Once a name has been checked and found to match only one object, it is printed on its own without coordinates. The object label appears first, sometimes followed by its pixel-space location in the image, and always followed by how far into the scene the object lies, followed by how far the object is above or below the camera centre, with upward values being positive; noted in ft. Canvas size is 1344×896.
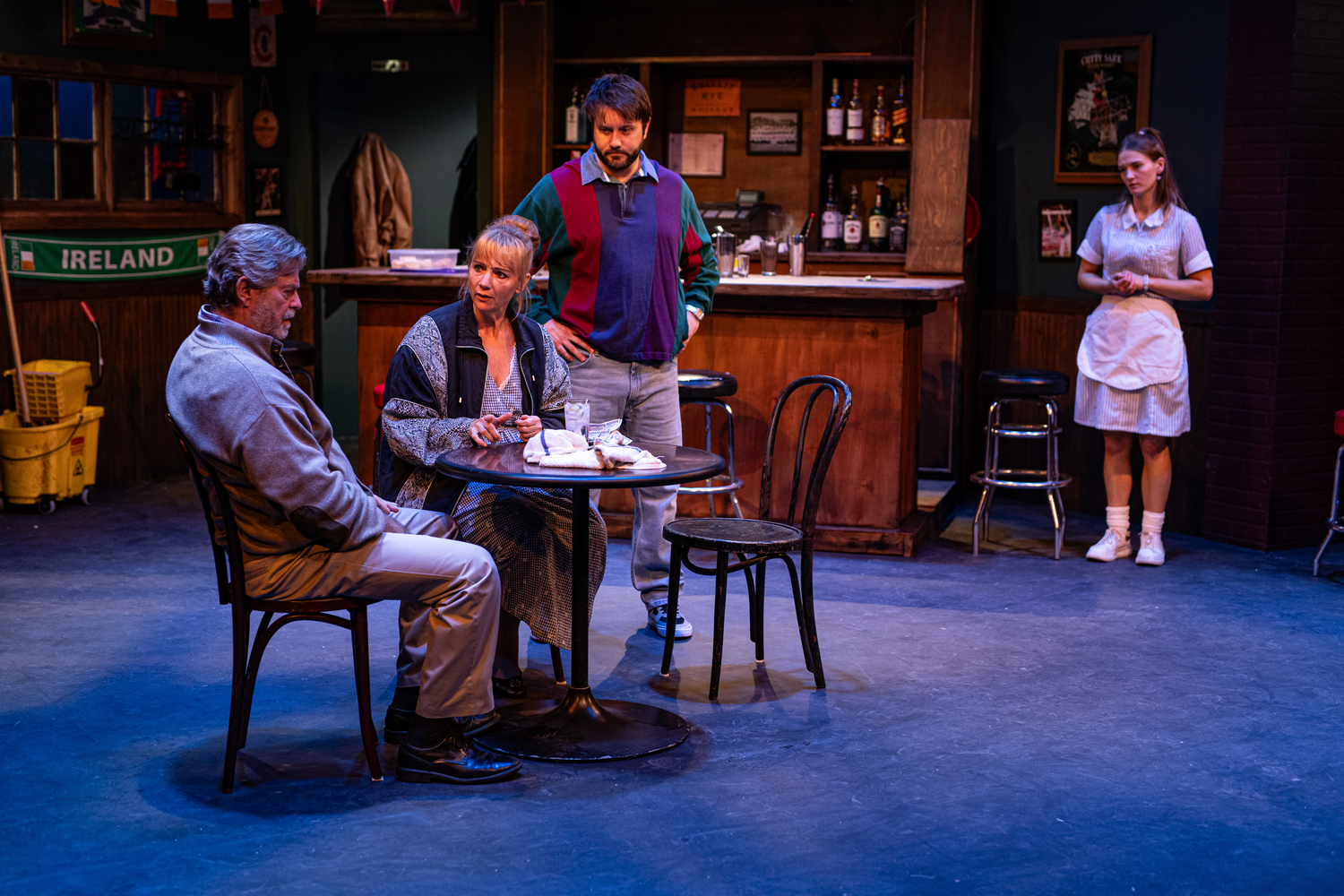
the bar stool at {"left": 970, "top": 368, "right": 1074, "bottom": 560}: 18.48 -2.00
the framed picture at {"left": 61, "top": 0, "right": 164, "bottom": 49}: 21.80 +3.83
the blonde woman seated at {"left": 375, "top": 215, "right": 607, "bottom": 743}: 11.46 -1.25
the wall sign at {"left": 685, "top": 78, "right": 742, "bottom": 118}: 25.22 +3.24
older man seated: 9.48 -1.76
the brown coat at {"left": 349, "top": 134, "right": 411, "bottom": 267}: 26.27 +1.25
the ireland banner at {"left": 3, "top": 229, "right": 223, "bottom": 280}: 21.42 +0.09
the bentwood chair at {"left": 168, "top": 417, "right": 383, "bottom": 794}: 9.84 -2.55
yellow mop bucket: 20.15 -2.94
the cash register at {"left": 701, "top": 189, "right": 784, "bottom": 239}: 24.47 +1.06
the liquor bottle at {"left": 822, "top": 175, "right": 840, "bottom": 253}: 24.00 +0.85
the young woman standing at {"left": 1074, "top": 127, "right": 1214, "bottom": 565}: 17.78 -0.58
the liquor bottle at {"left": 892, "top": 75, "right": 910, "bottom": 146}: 23.56 +2.65
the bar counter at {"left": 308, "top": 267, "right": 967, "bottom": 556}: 18.07 -1.14
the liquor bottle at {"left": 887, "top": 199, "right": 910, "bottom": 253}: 23.45 +0.80
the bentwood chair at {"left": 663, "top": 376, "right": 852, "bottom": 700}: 12.28 -2.35
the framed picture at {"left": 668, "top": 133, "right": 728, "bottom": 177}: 25.50 +2.21
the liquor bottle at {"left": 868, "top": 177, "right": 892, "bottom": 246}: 23.66 +0.86
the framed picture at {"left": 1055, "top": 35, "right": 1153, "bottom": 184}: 20.88 +2.76
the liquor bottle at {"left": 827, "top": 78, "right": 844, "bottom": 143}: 23.80 +2.75
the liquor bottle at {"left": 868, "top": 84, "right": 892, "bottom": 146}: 23.72 +2.58
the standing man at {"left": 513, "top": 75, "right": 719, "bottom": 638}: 13.76 -0.05
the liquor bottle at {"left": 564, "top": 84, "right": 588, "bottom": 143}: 24.71 +2.66
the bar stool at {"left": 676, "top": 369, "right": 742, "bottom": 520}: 17.25 -1.46
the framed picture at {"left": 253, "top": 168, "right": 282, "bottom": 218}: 25.88 +1.37
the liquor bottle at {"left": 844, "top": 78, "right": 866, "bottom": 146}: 23.68 +2.62
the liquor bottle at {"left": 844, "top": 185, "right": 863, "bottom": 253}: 23.75 +0.78
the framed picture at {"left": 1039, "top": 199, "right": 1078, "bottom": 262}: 21.80 +0.81
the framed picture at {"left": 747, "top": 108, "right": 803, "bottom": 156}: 24.99 +2.60
